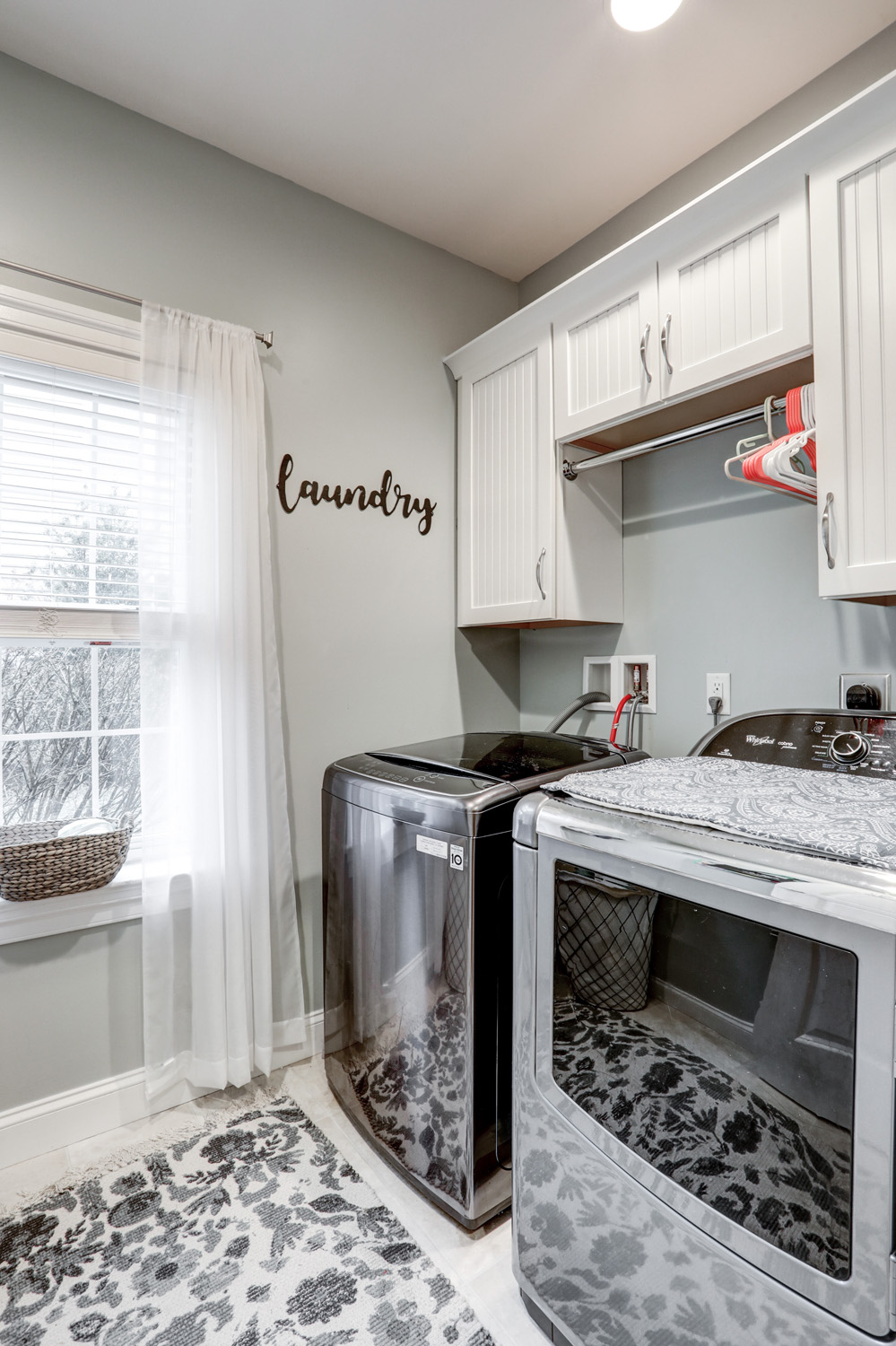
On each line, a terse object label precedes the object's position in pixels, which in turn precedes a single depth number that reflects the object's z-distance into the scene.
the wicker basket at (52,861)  1.58
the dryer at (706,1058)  0.75
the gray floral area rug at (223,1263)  1.22
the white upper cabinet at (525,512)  2.06
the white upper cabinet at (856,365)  1.30
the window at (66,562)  1.67
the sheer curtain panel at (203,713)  1.76
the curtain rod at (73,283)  1.60
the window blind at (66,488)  1.68
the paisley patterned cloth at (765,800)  0.83
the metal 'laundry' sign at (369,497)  2.06
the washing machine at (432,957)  1.39
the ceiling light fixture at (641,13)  1.43
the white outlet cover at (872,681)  1.55
